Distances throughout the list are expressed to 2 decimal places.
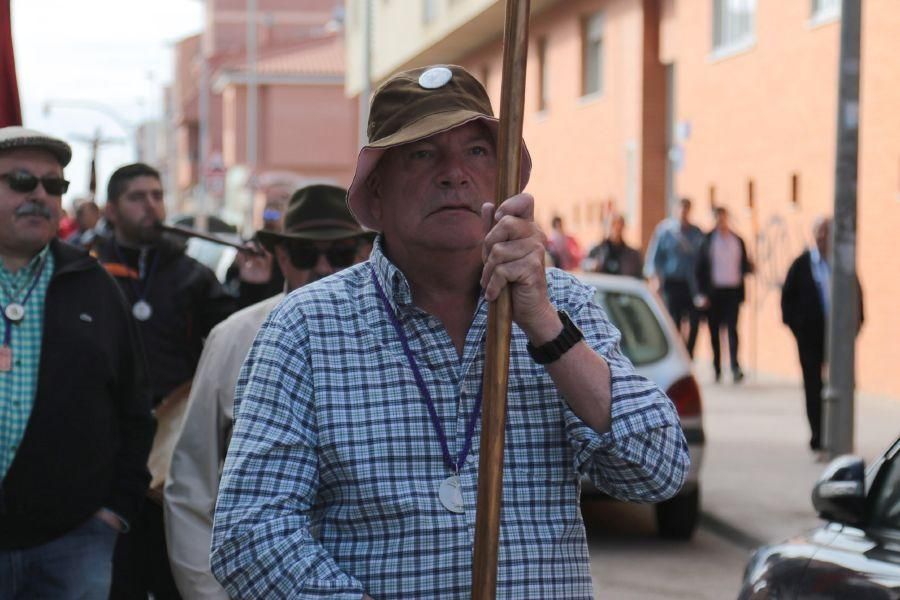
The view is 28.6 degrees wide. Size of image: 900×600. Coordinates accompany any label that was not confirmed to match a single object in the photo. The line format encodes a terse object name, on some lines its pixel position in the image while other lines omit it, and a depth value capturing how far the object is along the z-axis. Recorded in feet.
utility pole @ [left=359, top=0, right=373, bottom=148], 103.30
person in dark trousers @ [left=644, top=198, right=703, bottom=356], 66.85
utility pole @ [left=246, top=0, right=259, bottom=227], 174.81
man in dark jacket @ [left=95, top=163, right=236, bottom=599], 22.91
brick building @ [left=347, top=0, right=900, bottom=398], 58.85
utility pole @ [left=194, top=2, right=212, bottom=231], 68.72
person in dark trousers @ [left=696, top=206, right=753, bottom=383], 64.13
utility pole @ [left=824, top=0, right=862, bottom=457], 35.37
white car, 32.53
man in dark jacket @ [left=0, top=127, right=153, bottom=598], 15.44
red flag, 18.25
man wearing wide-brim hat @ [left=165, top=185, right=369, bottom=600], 15.53
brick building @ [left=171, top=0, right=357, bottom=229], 237.86
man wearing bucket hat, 9.07
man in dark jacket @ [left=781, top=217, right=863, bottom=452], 44.16
